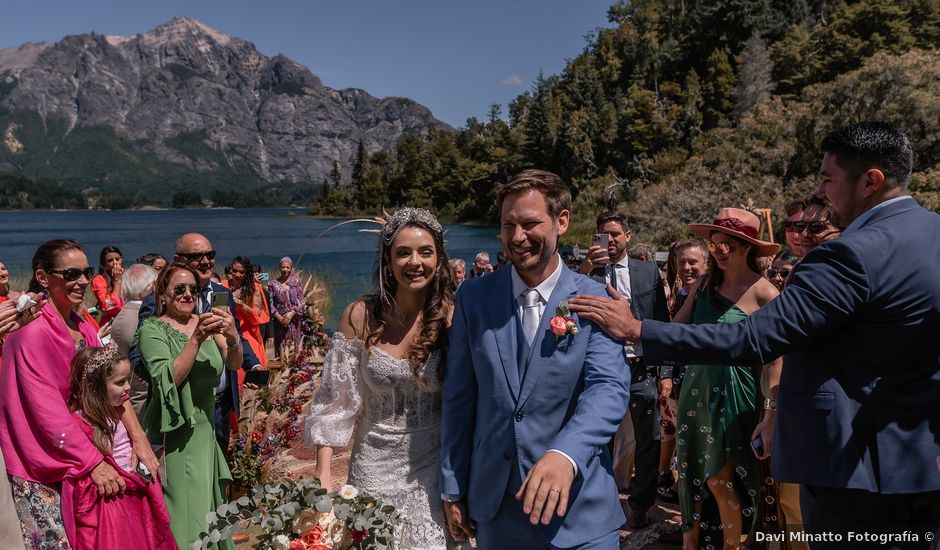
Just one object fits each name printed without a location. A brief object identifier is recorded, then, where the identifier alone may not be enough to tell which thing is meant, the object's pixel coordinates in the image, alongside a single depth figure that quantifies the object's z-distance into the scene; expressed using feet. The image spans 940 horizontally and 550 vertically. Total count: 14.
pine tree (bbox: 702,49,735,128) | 167.63
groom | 7.52
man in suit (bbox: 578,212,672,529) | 16.02
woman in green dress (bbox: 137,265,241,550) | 11.82
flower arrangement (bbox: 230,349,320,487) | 16.84
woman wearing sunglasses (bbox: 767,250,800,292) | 17.61
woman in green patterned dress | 12.23
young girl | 10.62
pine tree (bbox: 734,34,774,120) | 150.61
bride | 9.05
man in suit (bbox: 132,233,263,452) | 14.57
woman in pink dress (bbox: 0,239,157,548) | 10.16
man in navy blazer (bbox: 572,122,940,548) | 7.43
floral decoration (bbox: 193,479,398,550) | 6.74
